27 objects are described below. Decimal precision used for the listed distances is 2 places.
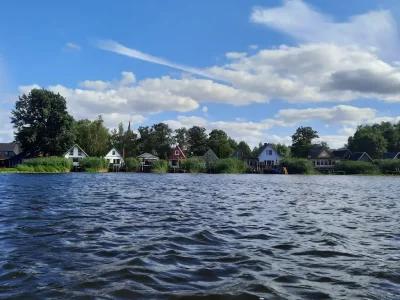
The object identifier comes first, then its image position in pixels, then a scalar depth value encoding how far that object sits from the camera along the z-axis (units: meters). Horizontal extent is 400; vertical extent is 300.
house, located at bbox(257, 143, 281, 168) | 87.25
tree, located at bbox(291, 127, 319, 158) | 111.50
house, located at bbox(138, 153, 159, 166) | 85.80
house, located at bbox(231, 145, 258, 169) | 88.24
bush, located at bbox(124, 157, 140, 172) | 74.25
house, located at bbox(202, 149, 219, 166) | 87.60
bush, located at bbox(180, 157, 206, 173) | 71.88
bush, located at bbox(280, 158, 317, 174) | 72.75
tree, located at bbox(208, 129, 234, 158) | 109.88
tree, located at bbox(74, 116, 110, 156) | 88.50
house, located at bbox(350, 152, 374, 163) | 91.69
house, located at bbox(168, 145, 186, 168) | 90.56
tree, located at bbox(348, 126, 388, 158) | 104.31
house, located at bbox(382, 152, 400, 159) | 96.11
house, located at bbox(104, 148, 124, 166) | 81.31
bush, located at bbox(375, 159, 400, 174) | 74.69
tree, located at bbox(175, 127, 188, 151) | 118.12
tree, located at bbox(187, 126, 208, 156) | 116.72
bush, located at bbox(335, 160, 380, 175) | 73.00
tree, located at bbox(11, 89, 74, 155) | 66.81
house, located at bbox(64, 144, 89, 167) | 74.17
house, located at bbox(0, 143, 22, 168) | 84.18
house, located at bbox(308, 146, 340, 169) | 91.31
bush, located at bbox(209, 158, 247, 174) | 69.56
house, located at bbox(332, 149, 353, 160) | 100.25
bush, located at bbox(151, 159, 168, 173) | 70.75
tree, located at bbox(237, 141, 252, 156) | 122.02
